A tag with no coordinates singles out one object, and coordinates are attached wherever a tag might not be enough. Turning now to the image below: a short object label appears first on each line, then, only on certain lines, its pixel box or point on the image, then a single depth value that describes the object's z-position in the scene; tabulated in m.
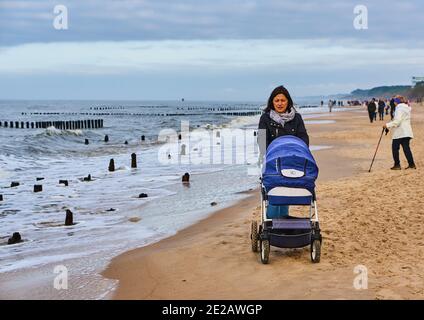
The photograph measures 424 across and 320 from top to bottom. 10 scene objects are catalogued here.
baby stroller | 5.93
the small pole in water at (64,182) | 14.34
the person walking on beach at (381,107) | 43.28
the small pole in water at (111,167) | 17.55
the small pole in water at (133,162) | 18.64
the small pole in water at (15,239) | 8.24
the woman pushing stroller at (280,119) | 6.43
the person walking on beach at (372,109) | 40.50
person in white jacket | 13.23
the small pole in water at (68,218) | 9.49
